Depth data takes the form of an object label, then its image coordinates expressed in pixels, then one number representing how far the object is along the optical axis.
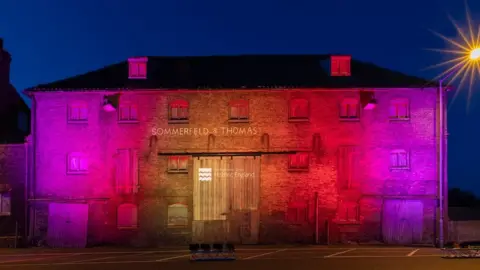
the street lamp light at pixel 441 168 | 29.97
